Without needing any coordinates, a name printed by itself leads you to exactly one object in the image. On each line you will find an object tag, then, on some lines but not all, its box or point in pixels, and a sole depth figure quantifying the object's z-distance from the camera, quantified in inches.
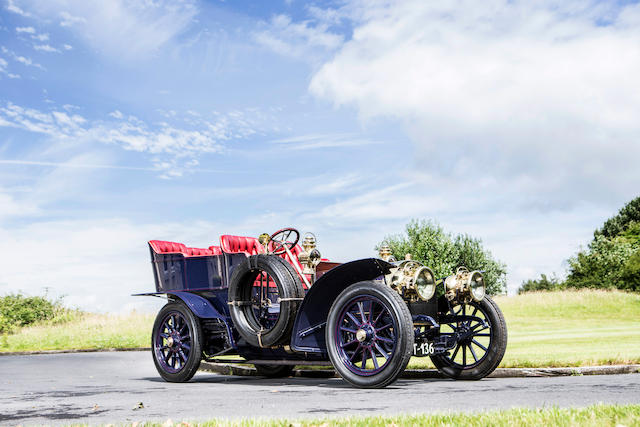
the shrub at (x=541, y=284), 2459.9
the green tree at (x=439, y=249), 2015.6
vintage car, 289.1
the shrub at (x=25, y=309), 1165.7
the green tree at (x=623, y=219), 2519.7
